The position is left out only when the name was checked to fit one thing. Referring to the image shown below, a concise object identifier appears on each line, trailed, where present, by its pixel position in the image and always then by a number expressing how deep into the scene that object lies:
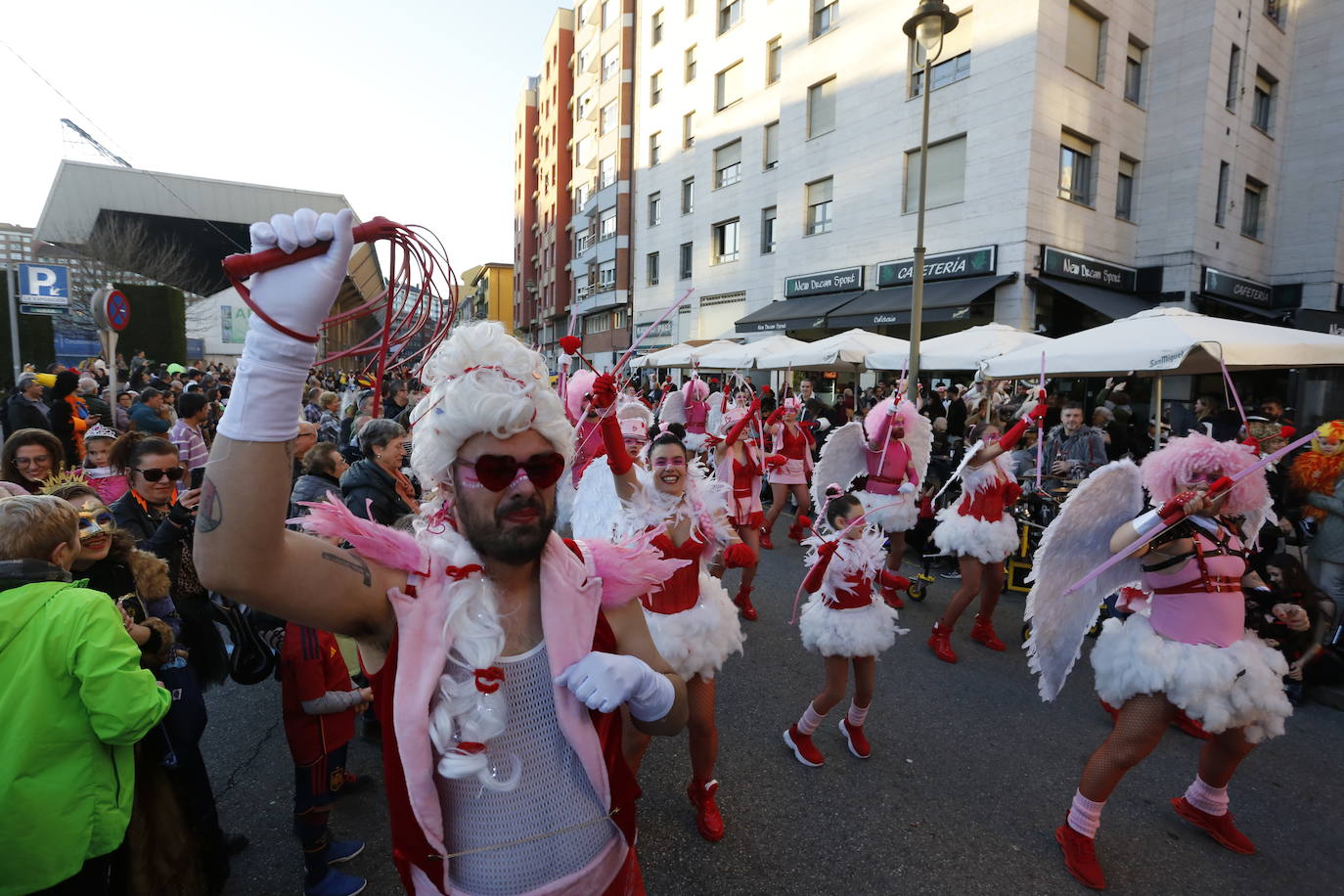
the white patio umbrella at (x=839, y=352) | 11.52
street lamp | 7.84
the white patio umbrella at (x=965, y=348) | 9.57
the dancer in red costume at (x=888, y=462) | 6.50
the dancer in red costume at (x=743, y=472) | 6.76
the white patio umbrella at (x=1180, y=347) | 6.06
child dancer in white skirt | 3.67
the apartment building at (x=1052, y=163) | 14.23
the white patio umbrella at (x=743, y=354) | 13.23
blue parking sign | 12.47
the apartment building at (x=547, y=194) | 41.19
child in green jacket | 1.81
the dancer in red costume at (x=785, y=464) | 8.48
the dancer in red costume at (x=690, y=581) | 3.14
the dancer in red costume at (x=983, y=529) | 5.12
